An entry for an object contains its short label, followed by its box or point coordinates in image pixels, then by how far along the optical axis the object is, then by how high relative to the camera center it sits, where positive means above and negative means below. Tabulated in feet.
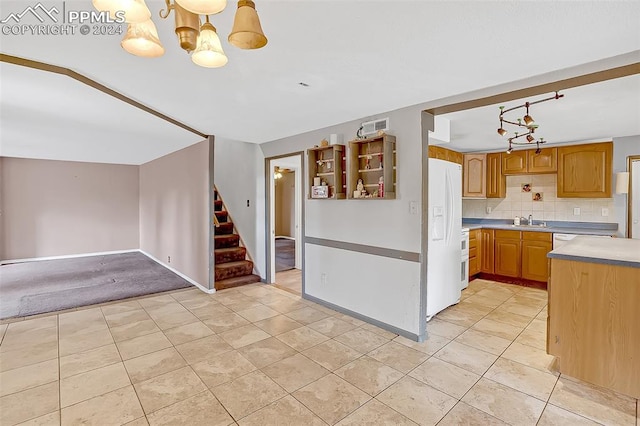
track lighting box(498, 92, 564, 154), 9.19 +3.26
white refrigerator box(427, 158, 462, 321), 11.37 -1.13
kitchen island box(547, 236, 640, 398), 7.13 -2.69
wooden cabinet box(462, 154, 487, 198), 18.20 +1.82
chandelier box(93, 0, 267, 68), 3.33 +2.20
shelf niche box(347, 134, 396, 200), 10.36 +1.54
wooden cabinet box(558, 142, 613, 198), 14.62 +1.77
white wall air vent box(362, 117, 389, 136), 10.69 +2.87
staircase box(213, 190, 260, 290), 16.49 -3.02
